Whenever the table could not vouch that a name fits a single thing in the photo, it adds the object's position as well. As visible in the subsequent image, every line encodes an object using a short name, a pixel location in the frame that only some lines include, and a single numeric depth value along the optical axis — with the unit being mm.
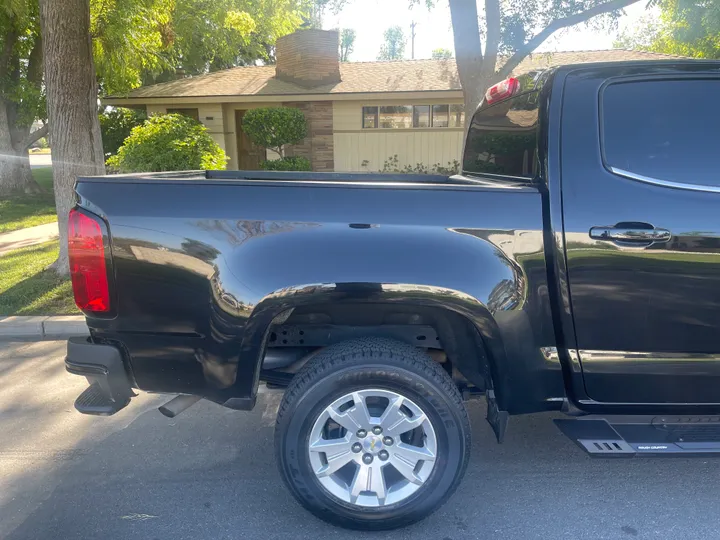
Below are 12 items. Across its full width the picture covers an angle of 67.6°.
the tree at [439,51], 34031
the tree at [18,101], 14422
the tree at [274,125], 13984
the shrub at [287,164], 13898
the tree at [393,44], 72250
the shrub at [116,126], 16250
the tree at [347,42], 49888
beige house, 15070
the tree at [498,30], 7770
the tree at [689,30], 9875
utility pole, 51250
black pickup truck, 2369
